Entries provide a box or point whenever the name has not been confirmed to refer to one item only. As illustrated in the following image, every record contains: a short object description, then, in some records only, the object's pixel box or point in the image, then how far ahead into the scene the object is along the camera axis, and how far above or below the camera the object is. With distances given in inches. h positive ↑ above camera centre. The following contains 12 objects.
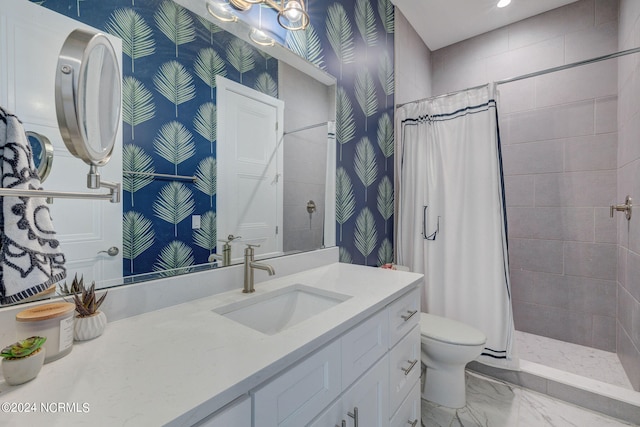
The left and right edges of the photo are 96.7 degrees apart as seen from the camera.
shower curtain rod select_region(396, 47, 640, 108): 59.9 +34.7
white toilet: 59.9 -31.0
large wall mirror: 28.0 +10.3
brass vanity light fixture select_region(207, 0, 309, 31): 43.3 +36.0
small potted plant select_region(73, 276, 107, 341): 26.8 -10.2
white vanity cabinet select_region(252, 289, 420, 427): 24.7 -18.5
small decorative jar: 23.2 -9.6
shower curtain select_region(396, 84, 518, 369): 71.4 +0.3
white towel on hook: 21.6 -1.3
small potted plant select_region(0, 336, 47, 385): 19.9 -10.7
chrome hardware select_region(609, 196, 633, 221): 67.0 +1.6
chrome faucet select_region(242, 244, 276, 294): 42.7 -8.2
